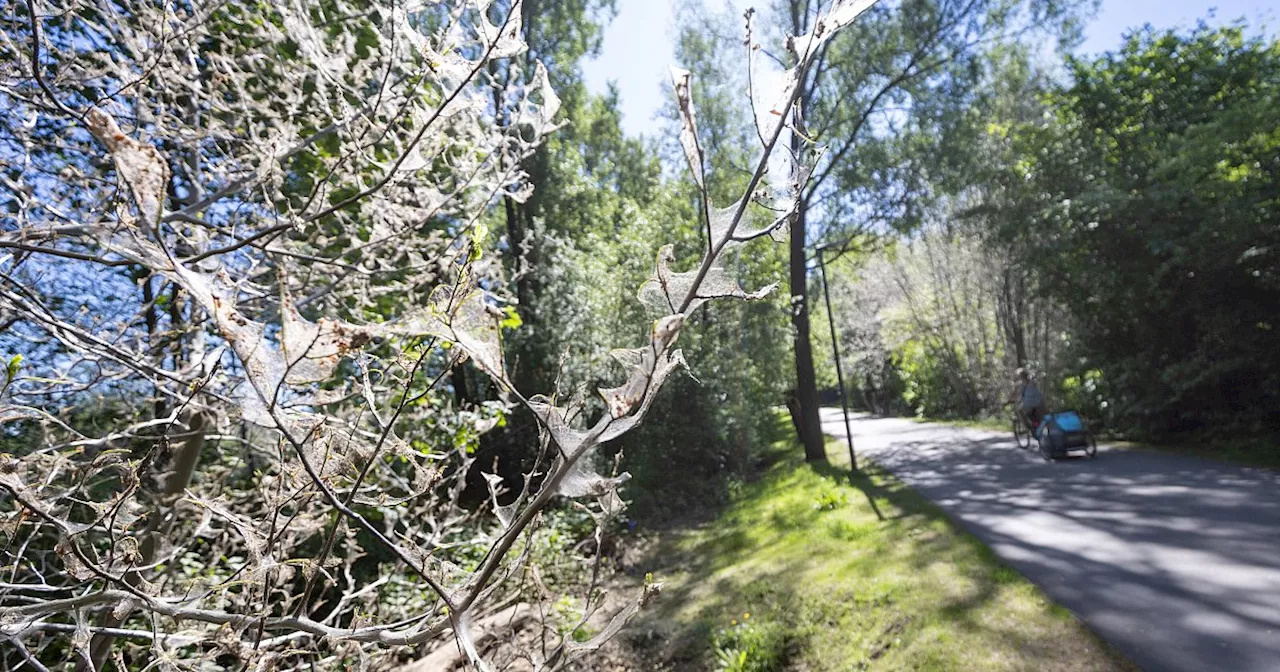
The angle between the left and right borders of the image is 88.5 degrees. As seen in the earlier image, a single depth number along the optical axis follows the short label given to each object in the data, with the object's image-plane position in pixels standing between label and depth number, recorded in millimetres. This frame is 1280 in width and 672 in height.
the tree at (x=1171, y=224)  9328
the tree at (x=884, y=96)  13234
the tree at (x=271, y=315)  875
